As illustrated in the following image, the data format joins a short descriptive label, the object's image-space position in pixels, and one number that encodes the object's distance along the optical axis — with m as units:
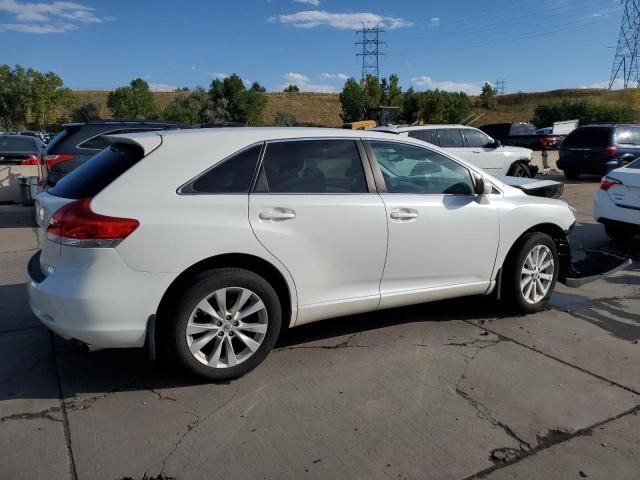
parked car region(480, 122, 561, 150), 27.83
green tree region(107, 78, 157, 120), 58.62
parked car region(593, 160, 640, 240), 7.82
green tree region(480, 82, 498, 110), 79.62
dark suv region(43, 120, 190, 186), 9.34
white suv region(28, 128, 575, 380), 3.39
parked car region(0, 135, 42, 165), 13.04
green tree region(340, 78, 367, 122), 50.56
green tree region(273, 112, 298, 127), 54.59
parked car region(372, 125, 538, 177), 13.17
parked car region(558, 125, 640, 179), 16.25
